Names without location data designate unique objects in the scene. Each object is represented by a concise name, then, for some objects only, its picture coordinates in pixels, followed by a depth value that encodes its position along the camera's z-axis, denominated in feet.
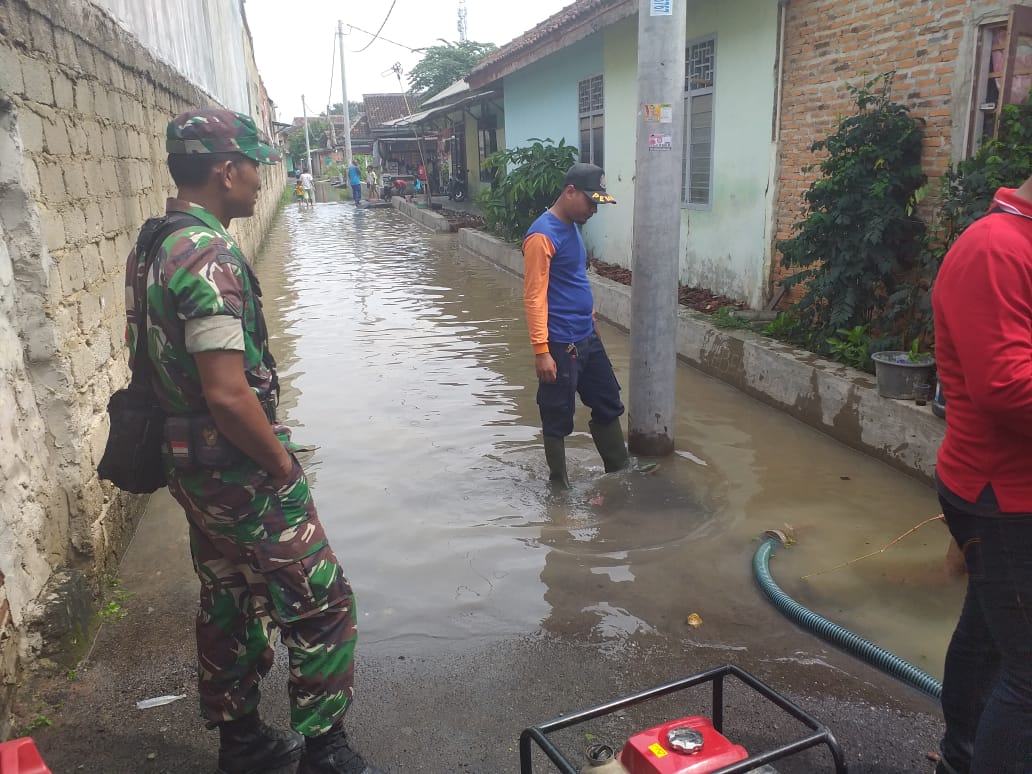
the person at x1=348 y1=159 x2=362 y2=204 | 106.42
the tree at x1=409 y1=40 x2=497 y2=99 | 126.72
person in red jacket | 5.74
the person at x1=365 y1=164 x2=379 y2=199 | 116.88
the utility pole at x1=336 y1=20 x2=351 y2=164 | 120.88
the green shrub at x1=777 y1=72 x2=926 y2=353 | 18.93
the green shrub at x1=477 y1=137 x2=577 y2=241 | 41.75
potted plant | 15.99
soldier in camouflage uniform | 6.82
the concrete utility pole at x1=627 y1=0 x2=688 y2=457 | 15.21
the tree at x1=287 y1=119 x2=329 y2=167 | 221.25
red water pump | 5.97
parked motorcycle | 83.46
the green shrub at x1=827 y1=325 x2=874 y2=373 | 18.62
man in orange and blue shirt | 13.88
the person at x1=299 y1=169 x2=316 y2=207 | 114.83
